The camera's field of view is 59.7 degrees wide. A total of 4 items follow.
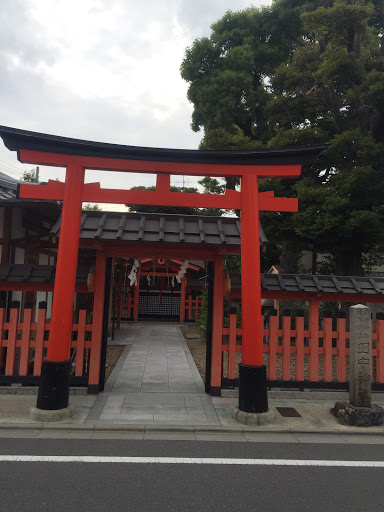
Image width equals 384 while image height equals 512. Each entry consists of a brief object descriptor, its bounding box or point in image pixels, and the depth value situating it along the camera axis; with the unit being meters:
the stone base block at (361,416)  5.52
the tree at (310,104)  11.14
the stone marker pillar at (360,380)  5.55
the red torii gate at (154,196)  5.67
